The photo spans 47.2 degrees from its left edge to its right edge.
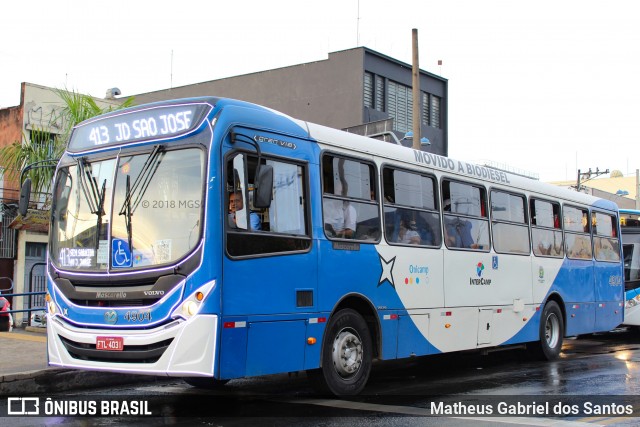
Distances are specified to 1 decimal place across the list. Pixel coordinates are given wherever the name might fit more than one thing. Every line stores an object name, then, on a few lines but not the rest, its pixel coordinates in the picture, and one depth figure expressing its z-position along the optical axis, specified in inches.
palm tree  613.9
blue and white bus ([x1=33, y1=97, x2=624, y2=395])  302.8
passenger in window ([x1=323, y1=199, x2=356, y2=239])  366.0
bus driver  312.2
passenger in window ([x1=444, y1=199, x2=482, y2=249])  456.4
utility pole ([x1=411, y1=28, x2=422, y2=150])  756.6
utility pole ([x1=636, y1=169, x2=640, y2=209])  2288.1
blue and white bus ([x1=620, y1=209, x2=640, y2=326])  727.1
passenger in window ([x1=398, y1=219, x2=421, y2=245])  416.2
